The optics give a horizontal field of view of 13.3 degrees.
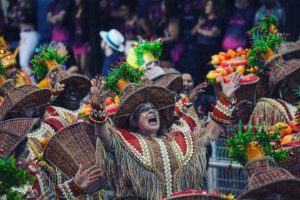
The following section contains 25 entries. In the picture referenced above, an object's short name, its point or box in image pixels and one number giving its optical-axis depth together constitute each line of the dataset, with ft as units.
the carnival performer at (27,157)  35.96
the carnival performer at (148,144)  36.47
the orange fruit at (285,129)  36.69
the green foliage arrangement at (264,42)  43.70
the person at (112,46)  54.54
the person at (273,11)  52.85
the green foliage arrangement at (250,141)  32.09
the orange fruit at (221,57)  44.42
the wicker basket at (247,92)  42.80
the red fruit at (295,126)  36.96
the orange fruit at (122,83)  38.68
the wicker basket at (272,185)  29.19
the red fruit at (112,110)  38.84
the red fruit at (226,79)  39.37
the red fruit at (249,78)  42.65
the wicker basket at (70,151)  37.24
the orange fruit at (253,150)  31.89
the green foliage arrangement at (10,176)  29.99
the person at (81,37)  61.00
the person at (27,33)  61.87
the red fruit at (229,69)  42.68
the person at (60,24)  61.46
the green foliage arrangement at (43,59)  45.80
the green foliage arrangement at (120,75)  38.58
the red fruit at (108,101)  39.84
